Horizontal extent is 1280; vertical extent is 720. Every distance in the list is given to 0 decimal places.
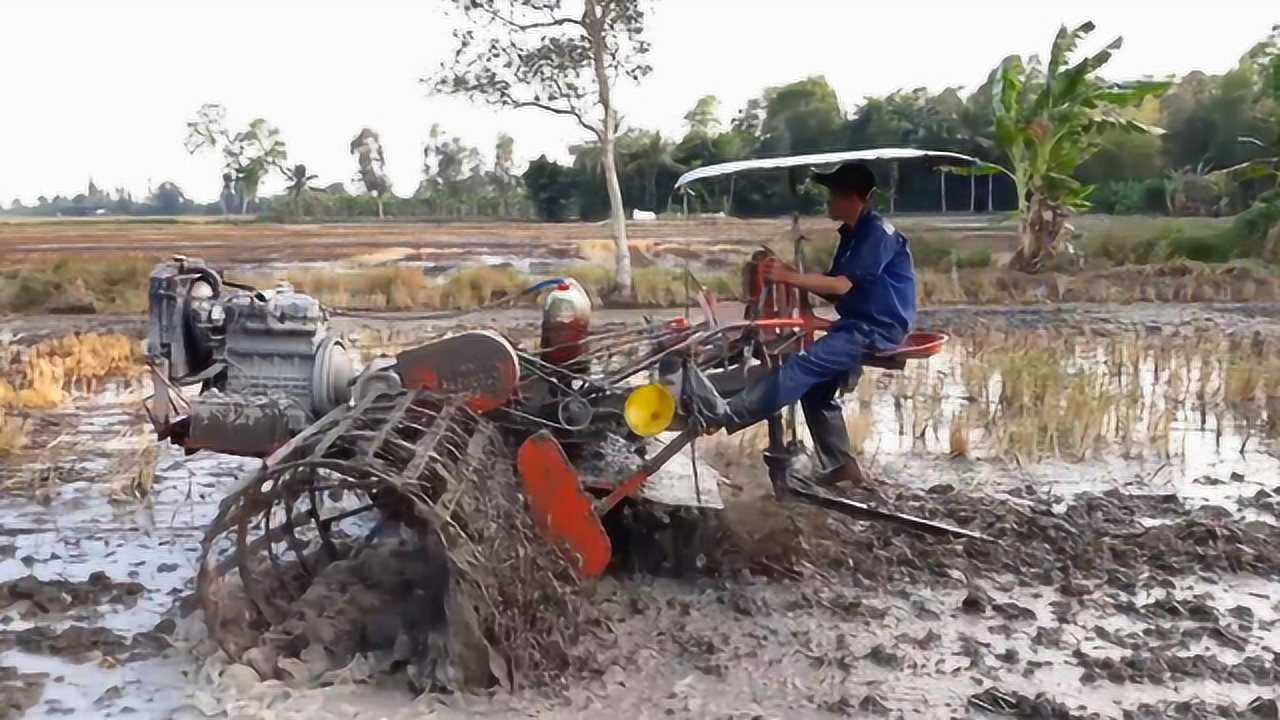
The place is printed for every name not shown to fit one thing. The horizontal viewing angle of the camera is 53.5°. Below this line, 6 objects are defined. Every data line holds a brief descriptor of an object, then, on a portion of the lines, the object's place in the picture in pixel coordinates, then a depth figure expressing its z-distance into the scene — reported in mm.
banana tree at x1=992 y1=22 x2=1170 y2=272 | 21578
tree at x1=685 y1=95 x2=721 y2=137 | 60344
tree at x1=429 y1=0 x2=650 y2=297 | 22438
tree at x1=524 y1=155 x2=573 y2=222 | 48156
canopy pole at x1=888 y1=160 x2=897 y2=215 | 6156
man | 5891
